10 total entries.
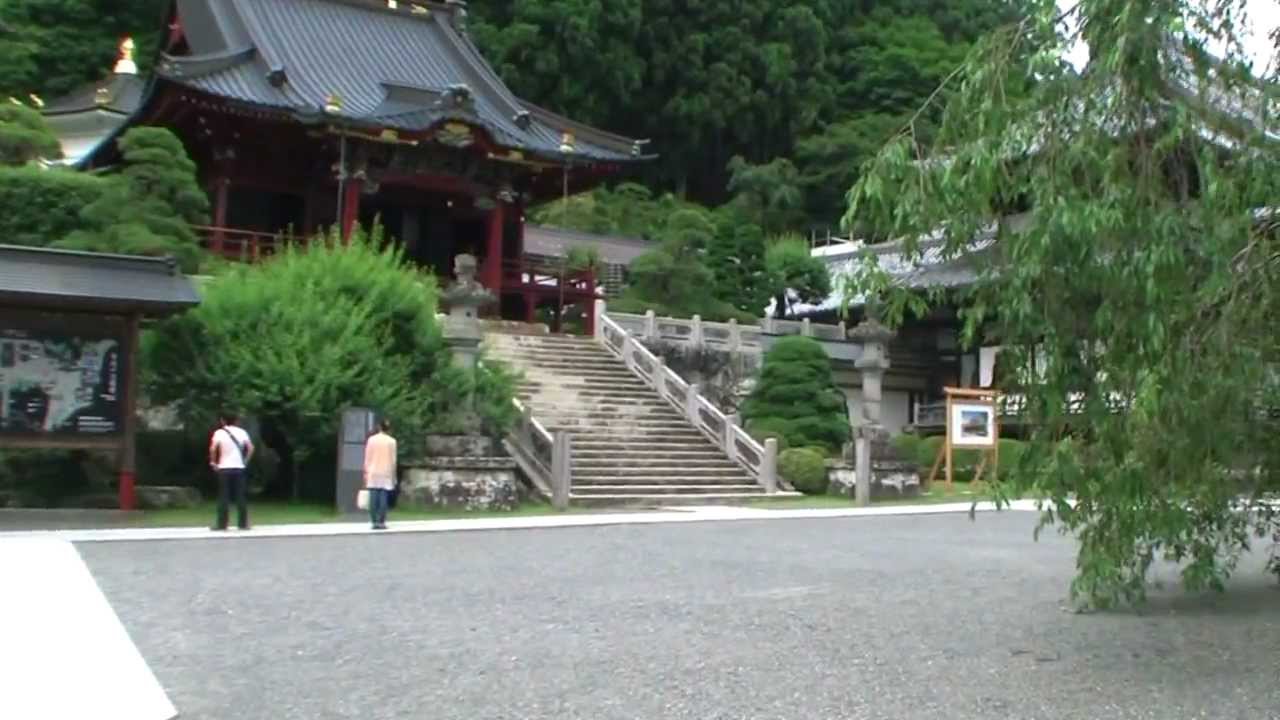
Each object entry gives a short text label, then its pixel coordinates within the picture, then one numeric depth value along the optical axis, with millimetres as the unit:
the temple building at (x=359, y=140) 29625
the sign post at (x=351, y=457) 19359
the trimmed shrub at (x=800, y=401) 27844
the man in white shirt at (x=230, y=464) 16594
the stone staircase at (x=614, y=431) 23984
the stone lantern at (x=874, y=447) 25344
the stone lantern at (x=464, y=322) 22125
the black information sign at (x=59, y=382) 17500
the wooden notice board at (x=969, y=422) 27125
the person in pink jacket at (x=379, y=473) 17344
